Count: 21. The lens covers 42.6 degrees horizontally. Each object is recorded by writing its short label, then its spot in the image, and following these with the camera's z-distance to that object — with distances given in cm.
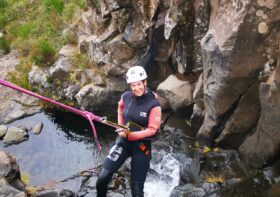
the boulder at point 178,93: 1075
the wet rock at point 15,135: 1206
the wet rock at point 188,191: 773
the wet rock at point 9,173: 756
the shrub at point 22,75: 1537
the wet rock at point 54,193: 796
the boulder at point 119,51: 1241
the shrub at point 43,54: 1531
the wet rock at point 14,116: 1329
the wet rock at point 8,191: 713
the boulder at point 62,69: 1423
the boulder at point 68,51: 1492
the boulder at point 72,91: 1371
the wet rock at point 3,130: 1233
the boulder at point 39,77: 1460
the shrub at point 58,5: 1781
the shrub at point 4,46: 1795
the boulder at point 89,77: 1322
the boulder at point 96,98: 1286
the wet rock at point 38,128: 1252
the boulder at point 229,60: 749
